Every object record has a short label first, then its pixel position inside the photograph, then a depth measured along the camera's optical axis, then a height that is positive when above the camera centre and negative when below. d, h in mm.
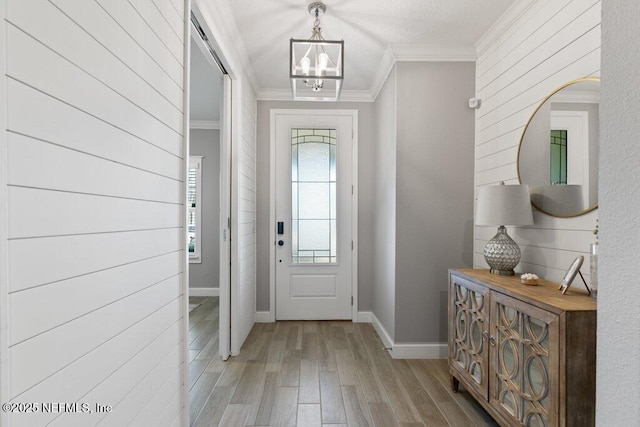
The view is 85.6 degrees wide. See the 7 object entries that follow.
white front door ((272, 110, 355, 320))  3934 -31
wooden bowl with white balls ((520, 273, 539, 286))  1840 -355
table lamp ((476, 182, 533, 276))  2055 -17
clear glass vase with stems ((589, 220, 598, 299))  1520 -237
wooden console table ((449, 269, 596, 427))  1369 -648
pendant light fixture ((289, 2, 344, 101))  1972 +860
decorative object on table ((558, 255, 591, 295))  1579 -282
